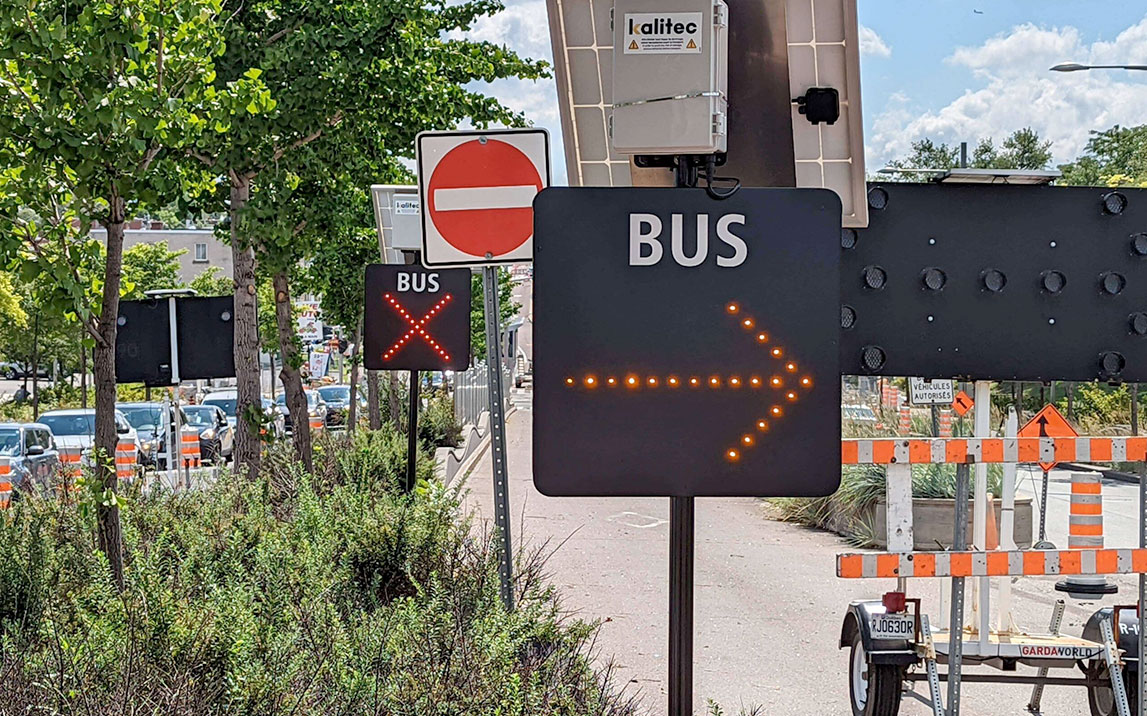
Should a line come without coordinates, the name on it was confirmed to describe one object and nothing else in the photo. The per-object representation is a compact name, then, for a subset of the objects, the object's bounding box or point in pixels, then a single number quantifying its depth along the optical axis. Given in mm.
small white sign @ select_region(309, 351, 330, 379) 44719
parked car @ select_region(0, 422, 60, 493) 19438
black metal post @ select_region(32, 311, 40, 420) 37744
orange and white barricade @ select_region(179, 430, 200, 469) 23391
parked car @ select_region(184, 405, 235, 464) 29844
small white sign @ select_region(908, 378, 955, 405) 15406
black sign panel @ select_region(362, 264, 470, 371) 10492
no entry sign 6559
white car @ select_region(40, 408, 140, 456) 24484
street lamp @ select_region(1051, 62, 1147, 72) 24391
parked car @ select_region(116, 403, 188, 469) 25328
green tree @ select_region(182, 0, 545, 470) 10680
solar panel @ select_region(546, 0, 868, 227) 3459
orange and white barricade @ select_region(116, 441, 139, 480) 15594
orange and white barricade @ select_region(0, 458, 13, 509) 15930
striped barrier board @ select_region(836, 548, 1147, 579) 5816
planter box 14883
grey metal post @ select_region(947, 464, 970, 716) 6137
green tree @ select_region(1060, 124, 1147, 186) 52950
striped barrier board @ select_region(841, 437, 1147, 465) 5859
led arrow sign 2779
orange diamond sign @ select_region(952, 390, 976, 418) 16812
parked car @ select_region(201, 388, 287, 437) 36034
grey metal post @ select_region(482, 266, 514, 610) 5766
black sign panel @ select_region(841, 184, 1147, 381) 6270
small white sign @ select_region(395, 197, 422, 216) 10844
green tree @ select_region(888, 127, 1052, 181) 67438
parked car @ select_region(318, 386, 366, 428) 37475
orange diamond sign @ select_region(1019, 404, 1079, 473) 10585
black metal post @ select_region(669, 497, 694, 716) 3115
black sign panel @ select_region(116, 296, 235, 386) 12828
